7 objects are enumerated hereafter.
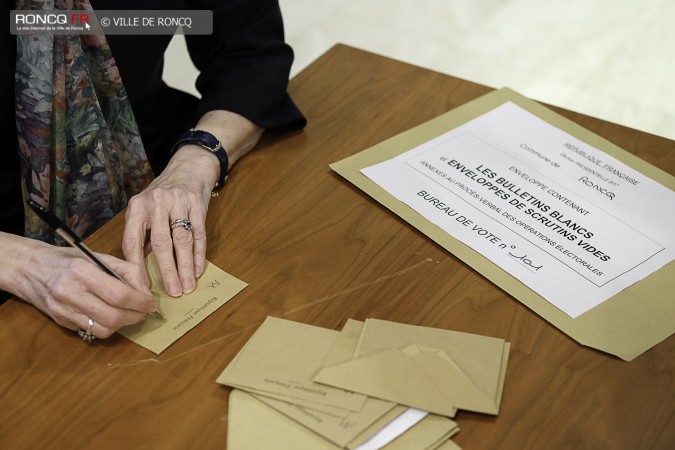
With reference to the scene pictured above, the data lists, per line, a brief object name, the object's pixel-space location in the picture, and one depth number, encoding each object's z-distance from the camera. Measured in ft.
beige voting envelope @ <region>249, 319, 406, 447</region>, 2.39
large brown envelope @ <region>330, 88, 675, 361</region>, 2.76
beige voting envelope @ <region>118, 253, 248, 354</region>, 2.78
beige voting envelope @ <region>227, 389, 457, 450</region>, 2.38
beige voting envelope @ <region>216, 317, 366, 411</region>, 2.50
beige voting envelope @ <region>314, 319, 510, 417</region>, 2.49
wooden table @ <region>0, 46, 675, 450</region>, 2.47
